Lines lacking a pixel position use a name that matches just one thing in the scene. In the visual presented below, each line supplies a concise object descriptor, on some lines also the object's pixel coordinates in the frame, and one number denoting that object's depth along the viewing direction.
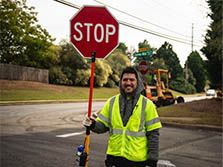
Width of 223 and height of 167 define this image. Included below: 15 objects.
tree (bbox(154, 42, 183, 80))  75.88
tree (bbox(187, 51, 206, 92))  76.75
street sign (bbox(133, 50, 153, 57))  14.11
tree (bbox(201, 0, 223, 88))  14.04
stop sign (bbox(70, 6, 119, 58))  4.37
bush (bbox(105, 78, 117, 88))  45.97
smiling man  3.14
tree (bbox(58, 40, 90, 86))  38.66
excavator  20.19
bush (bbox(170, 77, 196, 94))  63.78
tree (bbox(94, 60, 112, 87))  41.67
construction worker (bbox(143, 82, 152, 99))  18.20
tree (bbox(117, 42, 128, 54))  84.47
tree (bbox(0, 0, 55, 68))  25.58
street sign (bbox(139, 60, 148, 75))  13.11
